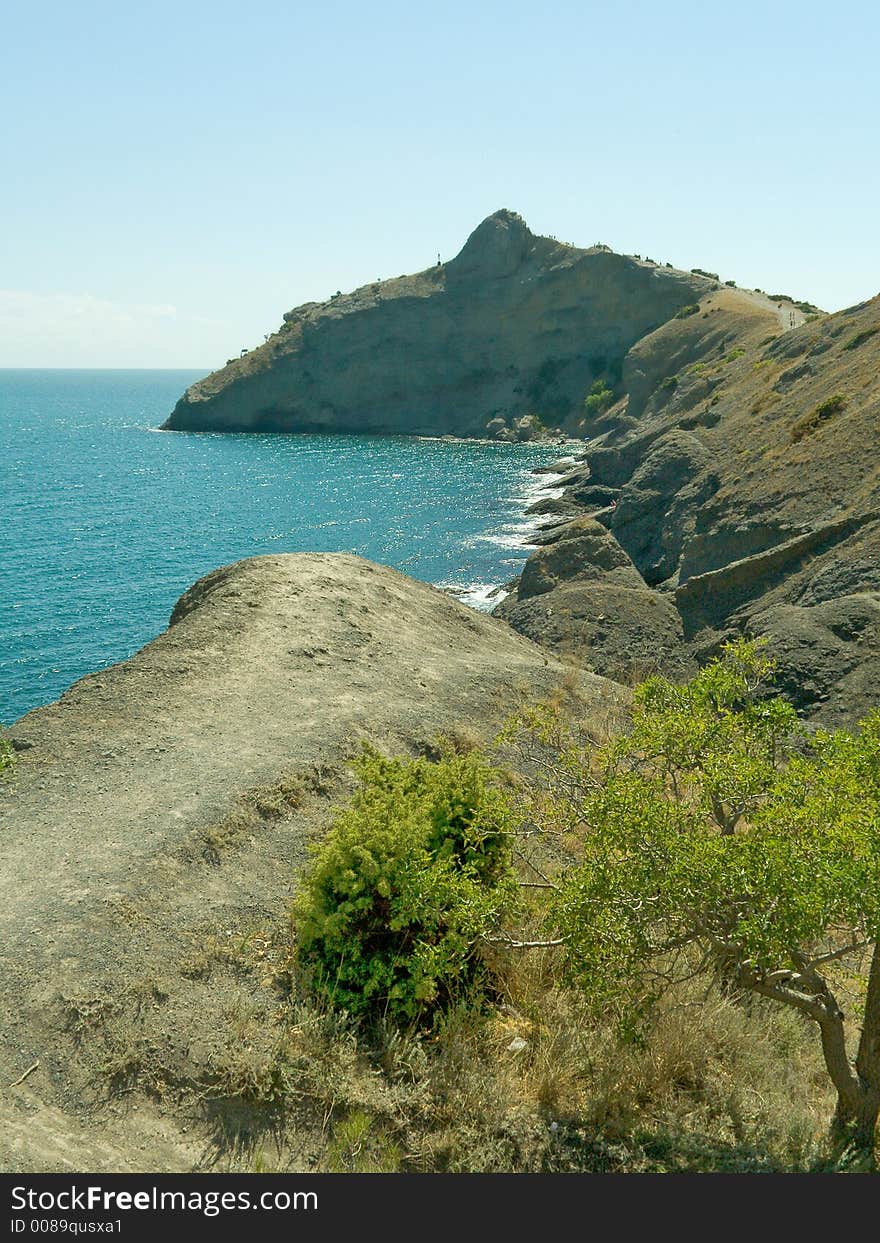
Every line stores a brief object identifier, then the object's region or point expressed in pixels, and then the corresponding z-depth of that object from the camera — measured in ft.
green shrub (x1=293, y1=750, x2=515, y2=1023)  30.71
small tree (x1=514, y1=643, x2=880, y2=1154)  24.90
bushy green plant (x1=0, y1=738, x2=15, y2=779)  48.44
